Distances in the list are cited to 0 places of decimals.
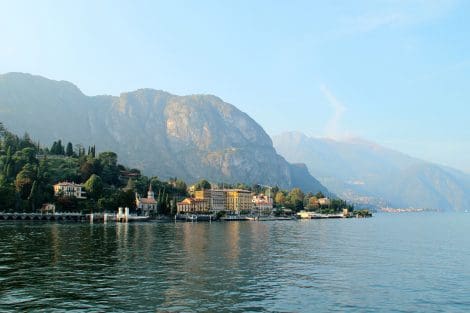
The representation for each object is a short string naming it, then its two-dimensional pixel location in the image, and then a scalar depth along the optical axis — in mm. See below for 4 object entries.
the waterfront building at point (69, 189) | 179312
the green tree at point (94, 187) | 182750
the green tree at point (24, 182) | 159625
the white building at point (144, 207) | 193688
